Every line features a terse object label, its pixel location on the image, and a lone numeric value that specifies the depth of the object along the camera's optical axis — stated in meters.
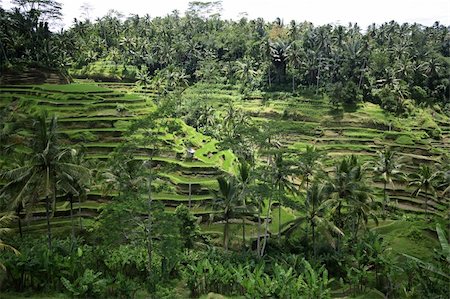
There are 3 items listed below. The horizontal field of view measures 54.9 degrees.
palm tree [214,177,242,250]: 25.41
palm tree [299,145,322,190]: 29.72
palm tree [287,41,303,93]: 59.28
